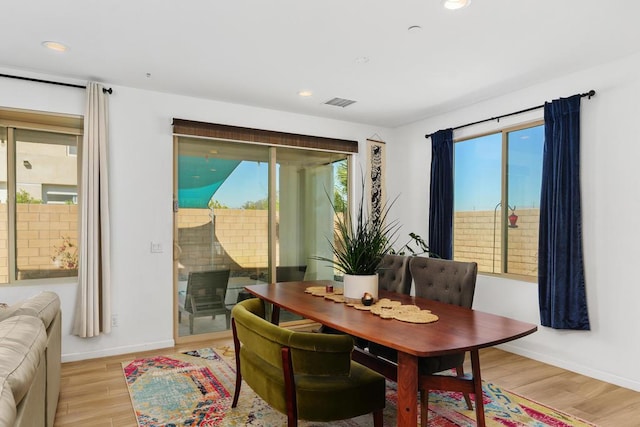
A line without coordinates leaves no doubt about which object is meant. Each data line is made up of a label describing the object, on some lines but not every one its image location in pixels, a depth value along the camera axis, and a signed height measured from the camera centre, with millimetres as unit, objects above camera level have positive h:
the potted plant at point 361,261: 2672 -310
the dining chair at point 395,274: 3399 -512
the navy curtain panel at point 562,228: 3553 -132
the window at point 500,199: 4117 +151
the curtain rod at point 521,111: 3515 +1008
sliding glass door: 4488 -72
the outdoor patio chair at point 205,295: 4488 -898
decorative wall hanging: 5621 +528
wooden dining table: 1843 -587
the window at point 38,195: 3734 +181
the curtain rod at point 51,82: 3610 +1197
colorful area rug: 2654 -1325
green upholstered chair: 1843 -823
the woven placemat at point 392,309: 2293 -578
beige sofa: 1330 -569
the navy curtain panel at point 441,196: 4824 +204
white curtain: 3758 -125
